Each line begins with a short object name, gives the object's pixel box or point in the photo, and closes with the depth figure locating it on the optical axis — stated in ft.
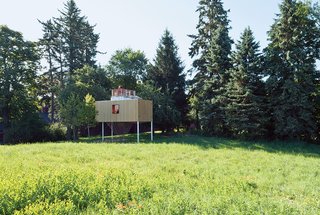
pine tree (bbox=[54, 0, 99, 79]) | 135.13
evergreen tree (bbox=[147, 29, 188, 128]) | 114.39
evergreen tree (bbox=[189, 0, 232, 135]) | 95.30
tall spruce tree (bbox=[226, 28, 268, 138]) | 84.28
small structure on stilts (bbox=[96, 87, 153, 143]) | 88.26
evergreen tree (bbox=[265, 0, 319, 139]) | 80.84
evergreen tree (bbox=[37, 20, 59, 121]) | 136.26
